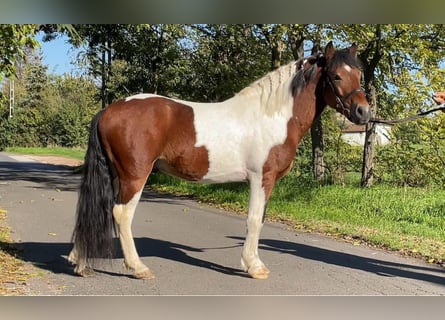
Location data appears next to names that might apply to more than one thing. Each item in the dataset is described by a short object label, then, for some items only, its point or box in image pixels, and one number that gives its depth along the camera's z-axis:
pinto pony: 4.49
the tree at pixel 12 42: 5.05
